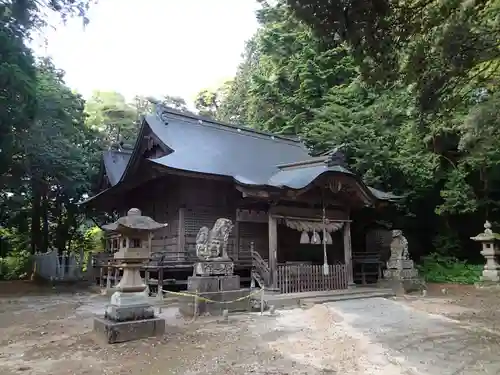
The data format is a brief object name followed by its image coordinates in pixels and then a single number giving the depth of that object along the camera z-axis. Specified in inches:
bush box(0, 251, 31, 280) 829.4
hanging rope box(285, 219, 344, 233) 511.2
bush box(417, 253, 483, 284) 646.5
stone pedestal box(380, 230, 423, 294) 550.3
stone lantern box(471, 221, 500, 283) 621.0
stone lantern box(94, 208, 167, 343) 273.0
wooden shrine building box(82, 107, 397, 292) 481.4
